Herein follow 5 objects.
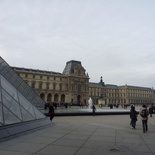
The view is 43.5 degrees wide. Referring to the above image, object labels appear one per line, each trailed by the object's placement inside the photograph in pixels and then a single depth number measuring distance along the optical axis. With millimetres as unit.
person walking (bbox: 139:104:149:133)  9438
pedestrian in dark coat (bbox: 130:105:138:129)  10664
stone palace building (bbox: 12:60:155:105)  84812
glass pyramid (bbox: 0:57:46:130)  7270
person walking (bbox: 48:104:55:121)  12600
